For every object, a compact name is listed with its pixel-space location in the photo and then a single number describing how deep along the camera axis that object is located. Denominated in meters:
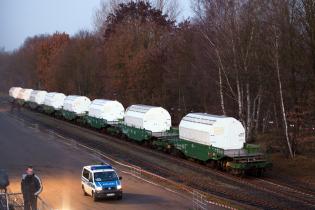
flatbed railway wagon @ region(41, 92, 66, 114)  74.00
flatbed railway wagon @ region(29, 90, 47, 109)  83.44
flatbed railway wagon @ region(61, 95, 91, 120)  64.38
